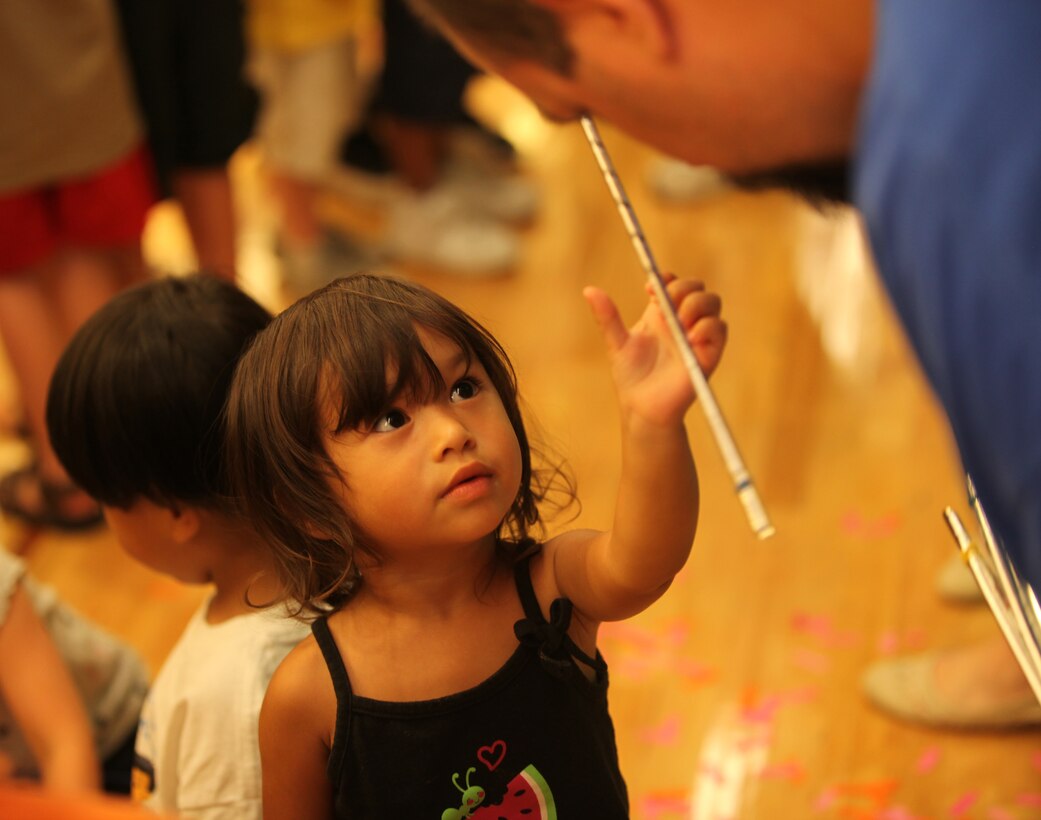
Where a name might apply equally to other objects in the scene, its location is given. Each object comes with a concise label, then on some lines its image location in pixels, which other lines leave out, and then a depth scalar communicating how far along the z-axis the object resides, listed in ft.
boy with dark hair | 5.23
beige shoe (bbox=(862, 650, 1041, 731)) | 6.76
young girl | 4.71
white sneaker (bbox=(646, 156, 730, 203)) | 11.39
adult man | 3.89
